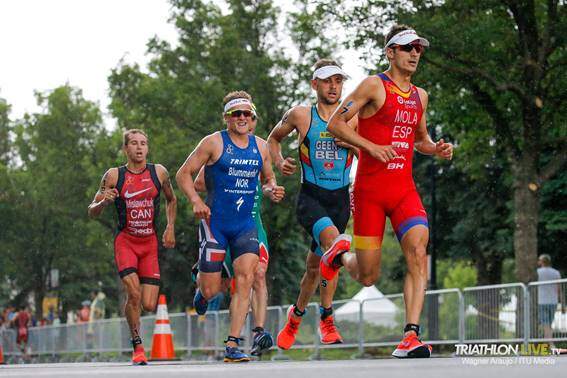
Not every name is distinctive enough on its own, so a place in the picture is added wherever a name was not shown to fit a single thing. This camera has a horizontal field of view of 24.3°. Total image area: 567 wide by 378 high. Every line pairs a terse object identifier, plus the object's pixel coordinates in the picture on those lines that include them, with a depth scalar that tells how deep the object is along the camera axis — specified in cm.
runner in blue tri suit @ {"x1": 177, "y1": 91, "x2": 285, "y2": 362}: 1243
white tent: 2417
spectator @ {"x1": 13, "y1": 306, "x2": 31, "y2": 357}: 4616
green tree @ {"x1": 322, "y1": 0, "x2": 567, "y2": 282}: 2519
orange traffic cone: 1978
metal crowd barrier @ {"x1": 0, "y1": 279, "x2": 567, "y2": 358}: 1894
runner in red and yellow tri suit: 1040
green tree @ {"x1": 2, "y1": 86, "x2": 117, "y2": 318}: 5838
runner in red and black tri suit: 1416
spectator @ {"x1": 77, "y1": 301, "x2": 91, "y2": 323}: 4725
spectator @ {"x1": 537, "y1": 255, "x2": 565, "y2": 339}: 1852
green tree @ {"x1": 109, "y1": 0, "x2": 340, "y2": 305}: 4038
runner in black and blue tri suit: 1220
